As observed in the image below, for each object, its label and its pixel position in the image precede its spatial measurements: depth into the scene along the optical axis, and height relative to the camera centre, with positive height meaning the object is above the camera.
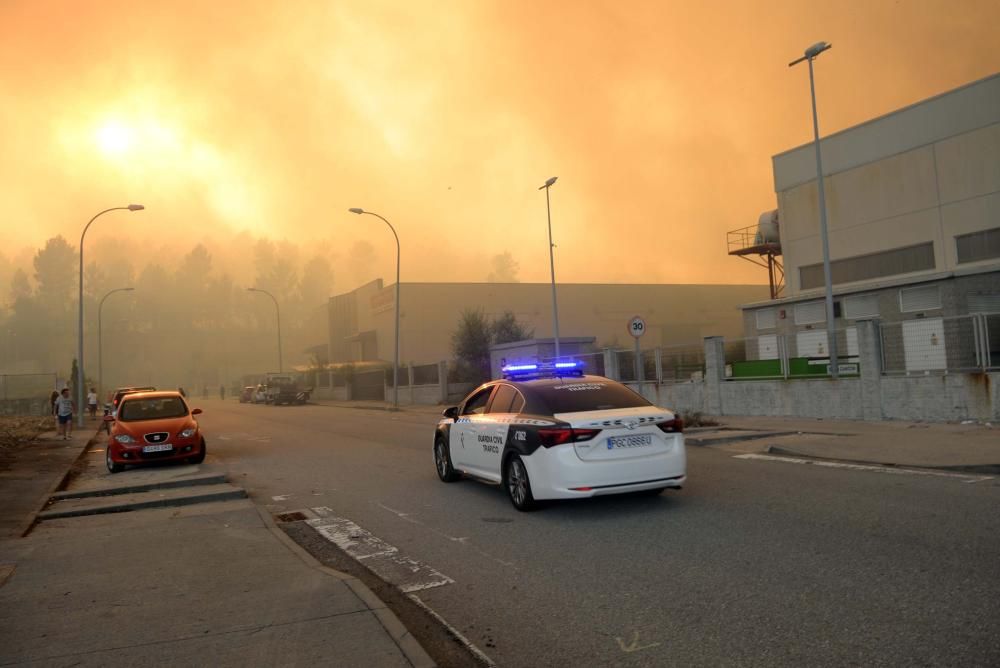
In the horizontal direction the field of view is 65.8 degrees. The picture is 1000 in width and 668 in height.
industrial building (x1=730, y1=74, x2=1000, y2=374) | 32.22 +7.27
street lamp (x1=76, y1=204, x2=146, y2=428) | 31.89 +1.68
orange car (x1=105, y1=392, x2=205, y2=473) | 14.48 -0.61
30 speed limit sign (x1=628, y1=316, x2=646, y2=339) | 22.47 +1.55
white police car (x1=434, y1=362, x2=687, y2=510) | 8.04 -0.63
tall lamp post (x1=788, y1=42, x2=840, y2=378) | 21.66 +5.69
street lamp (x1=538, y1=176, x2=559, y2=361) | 32.75 +7.64
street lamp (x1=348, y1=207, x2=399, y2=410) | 40.84 +0.93
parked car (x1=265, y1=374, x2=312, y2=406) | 55.09 +0.34
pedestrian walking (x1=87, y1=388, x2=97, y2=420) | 39.27 +0.20
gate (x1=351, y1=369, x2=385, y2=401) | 53.53 +0.46
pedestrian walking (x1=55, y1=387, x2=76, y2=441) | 23.69 -0.14
